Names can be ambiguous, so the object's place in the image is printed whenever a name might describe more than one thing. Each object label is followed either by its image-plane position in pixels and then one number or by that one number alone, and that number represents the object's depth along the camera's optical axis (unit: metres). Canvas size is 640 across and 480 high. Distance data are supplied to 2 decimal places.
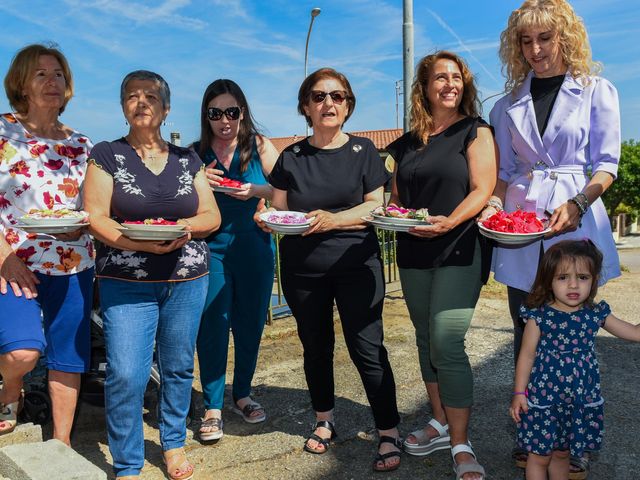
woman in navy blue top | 2.80
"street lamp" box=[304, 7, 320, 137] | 20.27
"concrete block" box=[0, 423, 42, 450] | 3.12
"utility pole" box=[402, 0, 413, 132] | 7.03
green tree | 42.53
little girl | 2.58
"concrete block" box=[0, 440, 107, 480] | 2.68
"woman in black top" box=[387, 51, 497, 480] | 2.93
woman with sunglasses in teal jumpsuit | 3.58
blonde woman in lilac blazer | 2.72
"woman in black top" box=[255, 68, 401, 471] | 3.12
